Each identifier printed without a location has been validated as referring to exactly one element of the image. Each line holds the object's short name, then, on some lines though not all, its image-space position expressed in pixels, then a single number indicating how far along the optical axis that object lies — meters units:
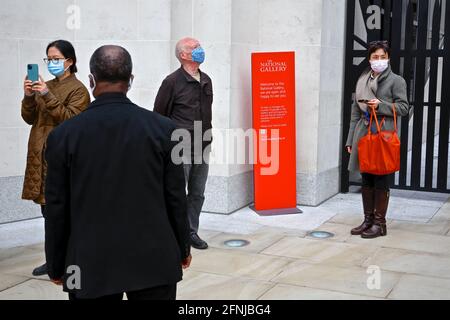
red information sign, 6.98
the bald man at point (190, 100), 5.36
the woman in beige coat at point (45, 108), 4.66
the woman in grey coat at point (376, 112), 5.82
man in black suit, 2.43
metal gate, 7.68
